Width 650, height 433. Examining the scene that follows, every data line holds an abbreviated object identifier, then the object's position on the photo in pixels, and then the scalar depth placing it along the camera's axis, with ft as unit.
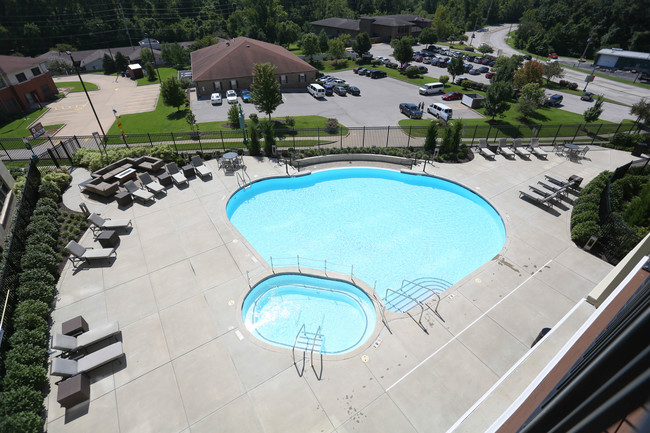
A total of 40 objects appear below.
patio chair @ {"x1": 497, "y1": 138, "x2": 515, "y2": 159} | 80.27
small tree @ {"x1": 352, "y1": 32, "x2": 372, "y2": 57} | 197.47
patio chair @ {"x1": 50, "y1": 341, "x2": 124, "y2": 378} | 32.68
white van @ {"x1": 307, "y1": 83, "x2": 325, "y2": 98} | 139.23
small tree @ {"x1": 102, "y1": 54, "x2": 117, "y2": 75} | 211.61
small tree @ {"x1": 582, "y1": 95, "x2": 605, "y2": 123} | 96.25
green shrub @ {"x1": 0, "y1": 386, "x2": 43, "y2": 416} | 29.19
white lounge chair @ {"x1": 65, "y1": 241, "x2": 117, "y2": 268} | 47.33
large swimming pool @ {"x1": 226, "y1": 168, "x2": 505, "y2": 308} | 51.24
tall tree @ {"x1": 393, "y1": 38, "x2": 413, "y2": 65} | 171.73
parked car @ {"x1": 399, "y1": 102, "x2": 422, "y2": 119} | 115.24
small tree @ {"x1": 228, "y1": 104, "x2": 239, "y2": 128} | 100.28
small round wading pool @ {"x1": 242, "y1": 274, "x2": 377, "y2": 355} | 39.93
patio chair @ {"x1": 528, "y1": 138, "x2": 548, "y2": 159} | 79.77
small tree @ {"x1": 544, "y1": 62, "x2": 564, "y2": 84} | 147.23
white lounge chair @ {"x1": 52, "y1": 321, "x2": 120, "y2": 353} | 34.82
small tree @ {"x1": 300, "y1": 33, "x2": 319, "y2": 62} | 190.08
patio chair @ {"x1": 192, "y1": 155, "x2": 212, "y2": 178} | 69.34
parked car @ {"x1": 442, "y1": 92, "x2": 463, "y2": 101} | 136.77
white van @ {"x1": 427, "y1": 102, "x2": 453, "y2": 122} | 112.52
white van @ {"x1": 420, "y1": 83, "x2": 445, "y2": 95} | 142.31
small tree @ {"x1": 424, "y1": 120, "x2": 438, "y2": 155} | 79.15
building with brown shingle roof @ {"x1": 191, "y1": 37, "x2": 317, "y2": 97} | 144.56
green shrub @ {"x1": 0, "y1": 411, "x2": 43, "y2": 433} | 27.26
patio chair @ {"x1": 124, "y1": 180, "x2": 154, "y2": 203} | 61.67
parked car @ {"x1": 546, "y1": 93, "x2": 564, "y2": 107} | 131.31
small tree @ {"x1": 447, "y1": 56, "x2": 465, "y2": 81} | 152.05
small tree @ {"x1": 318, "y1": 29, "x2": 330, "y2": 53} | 209.46
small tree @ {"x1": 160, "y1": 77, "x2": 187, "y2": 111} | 116.57
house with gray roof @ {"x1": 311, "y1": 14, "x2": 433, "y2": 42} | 263.90
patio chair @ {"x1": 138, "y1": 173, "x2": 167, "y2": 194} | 63.67
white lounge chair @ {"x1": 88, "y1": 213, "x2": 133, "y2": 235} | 53.57
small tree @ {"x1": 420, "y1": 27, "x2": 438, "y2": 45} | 244.63
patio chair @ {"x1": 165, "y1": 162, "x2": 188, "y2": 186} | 66.74
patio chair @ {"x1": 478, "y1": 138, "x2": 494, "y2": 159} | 79.44
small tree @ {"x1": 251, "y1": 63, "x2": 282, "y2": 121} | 94.27
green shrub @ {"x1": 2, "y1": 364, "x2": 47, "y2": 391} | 31.24
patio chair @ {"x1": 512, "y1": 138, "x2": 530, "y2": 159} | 79.60
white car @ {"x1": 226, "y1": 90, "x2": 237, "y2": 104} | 132.36
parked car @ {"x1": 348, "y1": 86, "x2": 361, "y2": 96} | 140.87
